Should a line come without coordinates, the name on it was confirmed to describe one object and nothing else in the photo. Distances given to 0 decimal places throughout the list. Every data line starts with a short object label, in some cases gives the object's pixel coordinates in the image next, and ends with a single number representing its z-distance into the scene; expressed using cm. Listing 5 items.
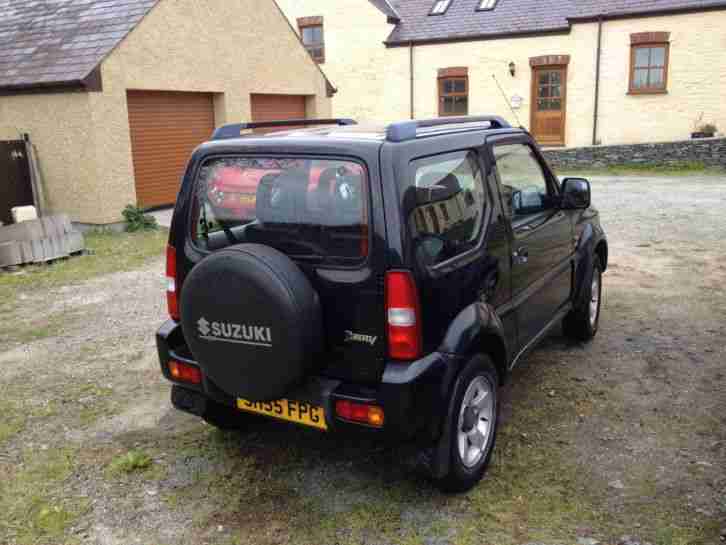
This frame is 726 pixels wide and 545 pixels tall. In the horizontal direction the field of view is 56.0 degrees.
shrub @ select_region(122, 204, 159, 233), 1209
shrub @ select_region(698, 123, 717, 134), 2128
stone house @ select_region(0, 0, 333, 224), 1184
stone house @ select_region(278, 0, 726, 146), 2175
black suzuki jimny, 308
